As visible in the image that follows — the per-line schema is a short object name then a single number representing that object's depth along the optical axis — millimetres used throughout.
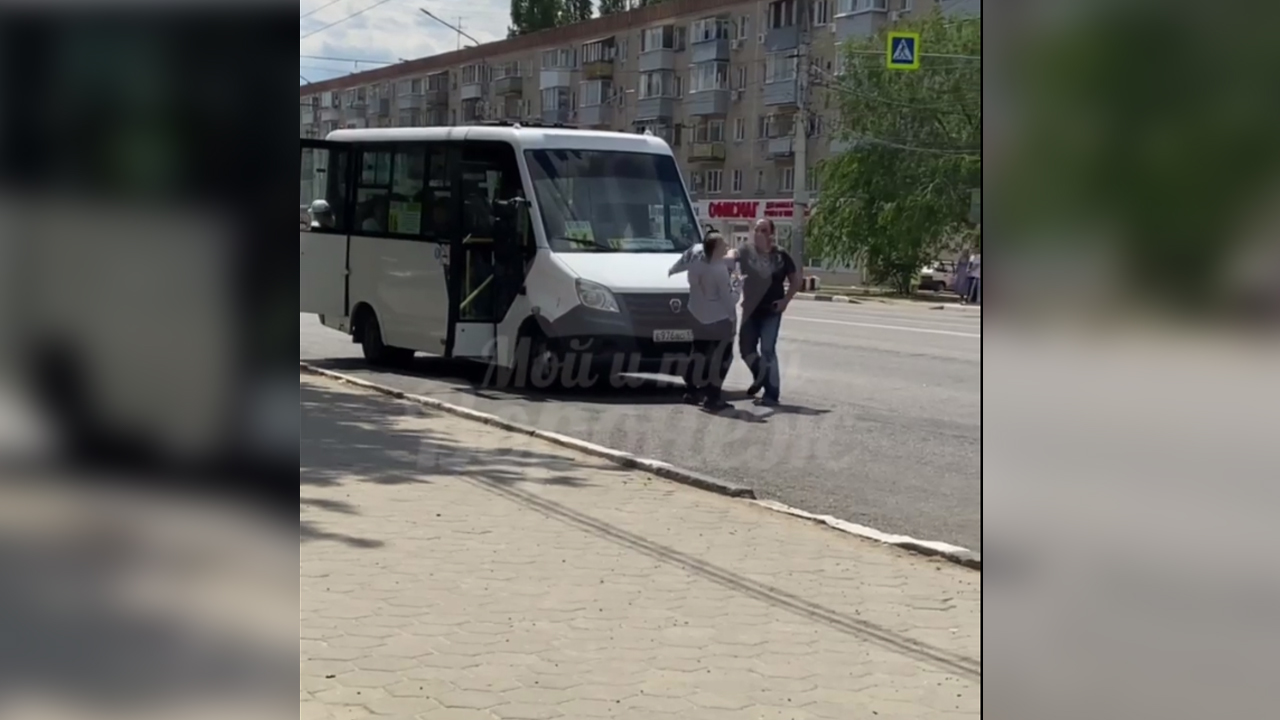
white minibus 11938
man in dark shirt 10320
